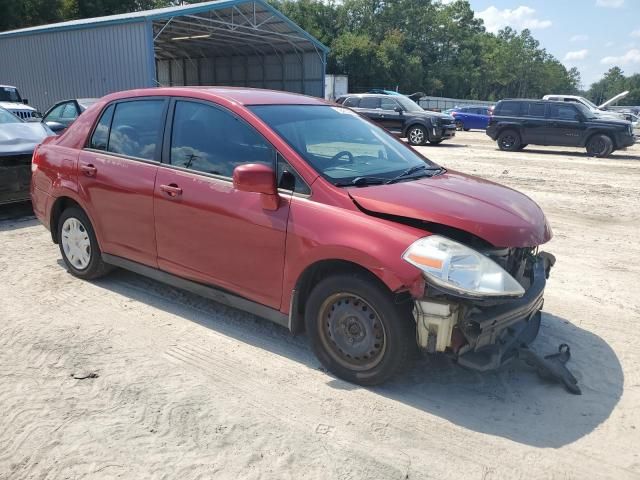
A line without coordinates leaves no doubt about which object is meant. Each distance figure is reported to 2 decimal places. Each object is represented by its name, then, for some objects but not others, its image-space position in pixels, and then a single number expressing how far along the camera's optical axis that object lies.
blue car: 30.06
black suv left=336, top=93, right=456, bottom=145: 19.14
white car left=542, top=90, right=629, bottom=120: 25.27
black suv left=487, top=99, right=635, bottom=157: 16.56
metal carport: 20.30
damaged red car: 3.07
